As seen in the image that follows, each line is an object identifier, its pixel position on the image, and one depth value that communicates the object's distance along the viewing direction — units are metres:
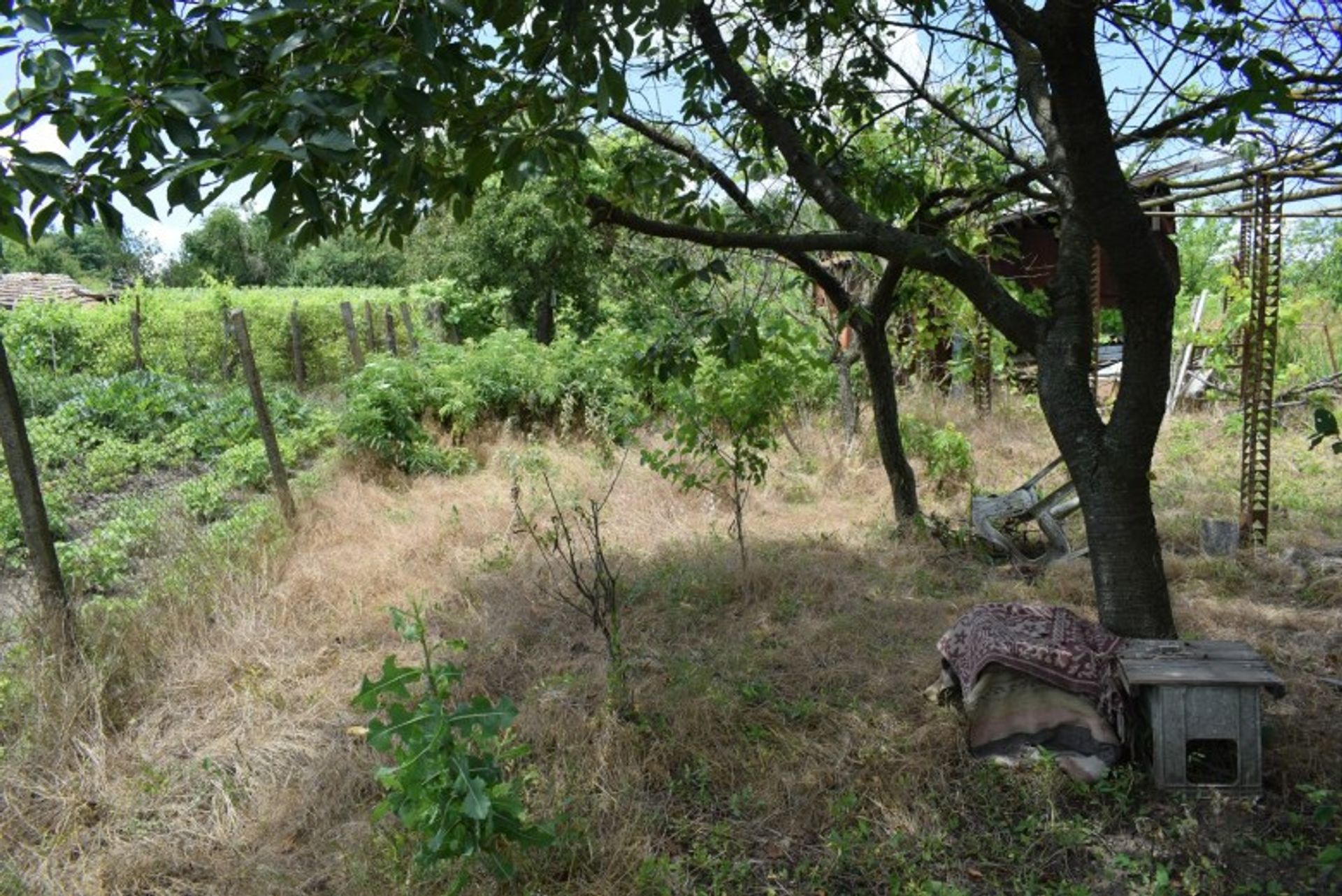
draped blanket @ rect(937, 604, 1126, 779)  3.26
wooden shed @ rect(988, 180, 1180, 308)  11.88
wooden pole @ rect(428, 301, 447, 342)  13.73
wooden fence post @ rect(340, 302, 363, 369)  12.09
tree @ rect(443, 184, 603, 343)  18.19
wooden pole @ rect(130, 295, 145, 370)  12.28
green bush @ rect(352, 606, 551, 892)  2.47
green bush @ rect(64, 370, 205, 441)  9.72
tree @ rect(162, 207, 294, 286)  49.84
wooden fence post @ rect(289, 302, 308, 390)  14.48
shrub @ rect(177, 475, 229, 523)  7.07
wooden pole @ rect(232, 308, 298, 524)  6.23
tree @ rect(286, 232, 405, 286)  50.12
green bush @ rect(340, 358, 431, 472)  8.20
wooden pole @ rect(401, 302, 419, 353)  12.50
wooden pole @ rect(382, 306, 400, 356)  11.69
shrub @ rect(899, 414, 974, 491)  7.65
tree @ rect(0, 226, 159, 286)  40.81
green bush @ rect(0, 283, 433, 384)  13.48
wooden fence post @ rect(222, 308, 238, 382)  13.70
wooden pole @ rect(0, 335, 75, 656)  3.78
